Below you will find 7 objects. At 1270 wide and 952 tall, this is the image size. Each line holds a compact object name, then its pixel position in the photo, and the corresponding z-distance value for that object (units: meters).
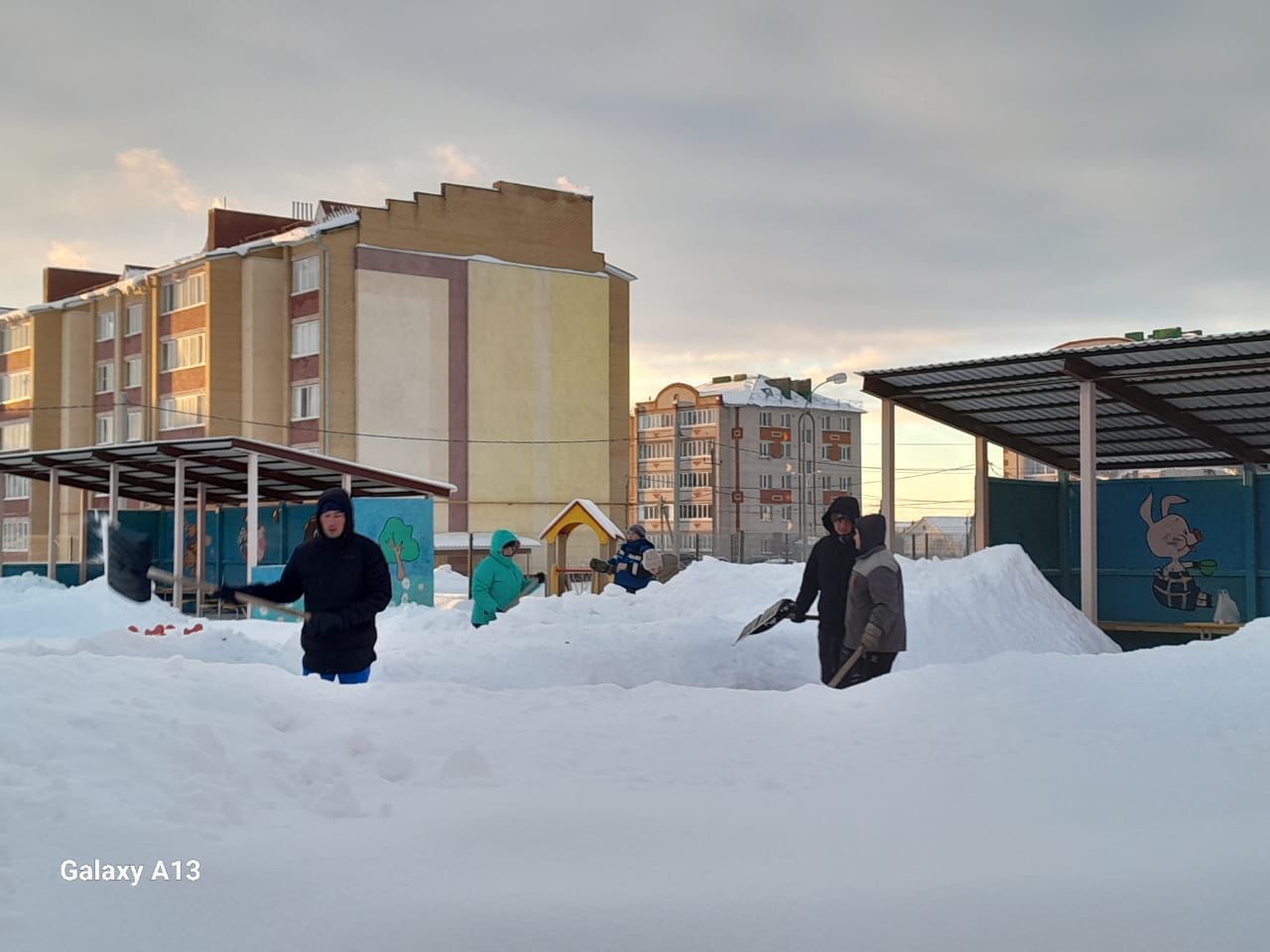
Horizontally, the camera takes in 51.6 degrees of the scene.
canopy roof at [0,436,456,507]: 21.45
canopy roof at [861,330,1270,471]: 15.15
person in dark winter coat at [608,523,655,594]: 17.77
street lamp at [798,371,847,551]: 33.73
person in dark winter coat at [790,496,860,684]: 9.44
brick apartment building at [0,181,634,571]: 43.25
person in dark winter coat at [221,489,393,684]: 7.37
